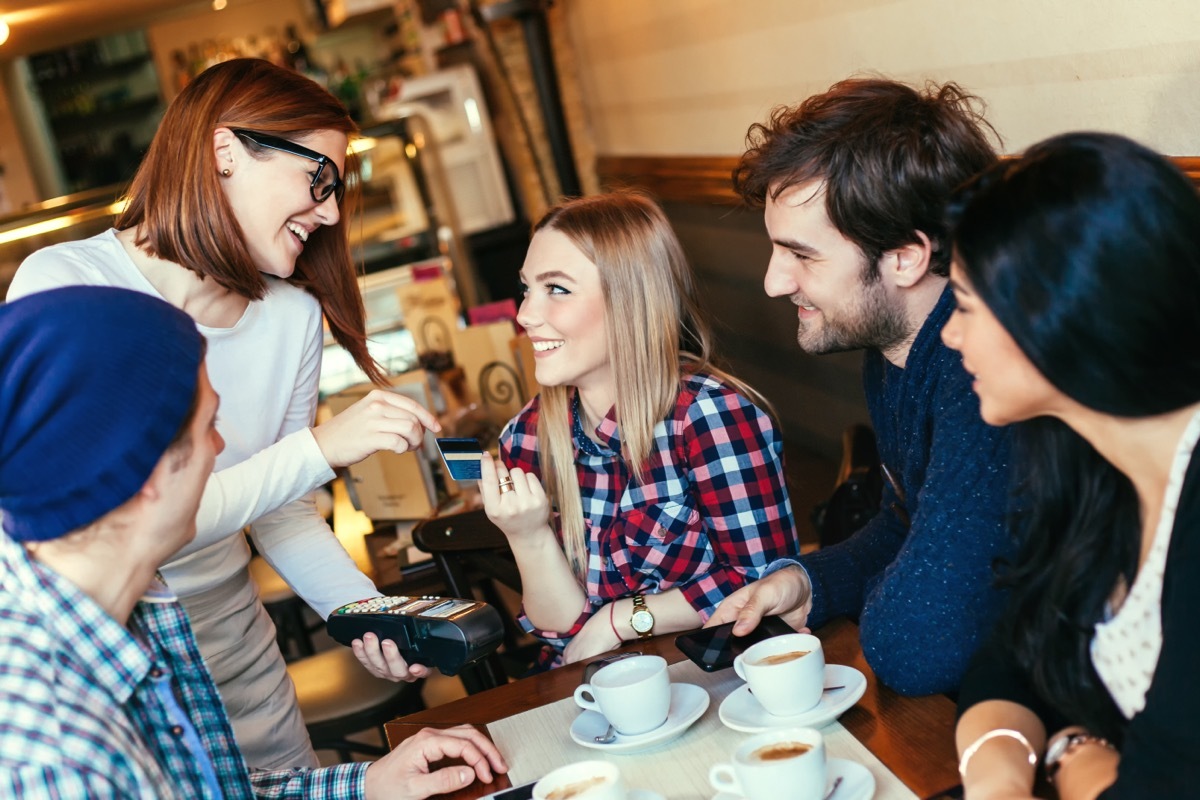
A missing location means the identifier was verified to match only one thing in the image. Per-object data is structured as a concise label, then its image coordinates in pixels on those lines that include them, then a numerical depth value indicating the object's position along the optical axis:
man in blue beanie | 0.98
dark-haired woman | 0.98
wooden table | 1.20
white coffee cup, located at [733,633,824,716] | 1.26
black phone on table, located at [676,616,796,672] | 1.46
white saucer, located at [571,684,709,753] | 1.31
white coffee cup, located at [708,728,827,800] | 1.05
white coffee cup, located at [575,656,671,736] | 1.30
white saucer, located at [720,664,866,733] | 1.28
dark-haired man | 1.41
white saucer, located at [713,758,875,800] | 1.11
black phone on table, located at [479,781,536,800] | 1.26
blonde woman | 1.96
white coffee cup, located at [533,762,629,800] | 1.11
